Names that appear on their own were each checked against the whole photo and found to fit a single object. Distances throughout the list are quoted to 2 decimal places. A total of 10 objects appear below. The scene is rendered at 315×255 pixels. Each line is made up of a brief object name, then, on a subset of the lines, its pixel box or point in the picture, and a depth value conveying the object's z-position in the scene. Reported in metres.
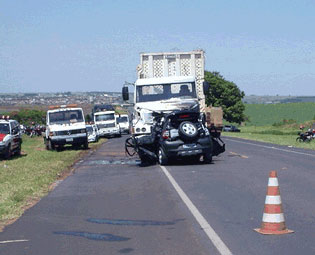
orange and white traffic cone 9.24
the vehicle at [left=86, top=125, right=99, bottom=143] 52.41
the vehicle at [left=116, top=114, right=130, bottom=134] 75.00
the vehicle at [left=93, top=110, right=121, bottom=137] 63.62
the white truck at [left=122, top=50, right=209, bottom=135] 24.89
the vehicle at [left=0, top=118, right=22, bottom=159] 29.70
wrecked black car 22.83
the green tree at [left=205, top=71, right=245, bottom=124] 102.06
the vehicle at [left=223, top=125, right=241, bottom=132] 96.75
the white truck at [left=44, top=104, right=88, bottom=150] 37.81
